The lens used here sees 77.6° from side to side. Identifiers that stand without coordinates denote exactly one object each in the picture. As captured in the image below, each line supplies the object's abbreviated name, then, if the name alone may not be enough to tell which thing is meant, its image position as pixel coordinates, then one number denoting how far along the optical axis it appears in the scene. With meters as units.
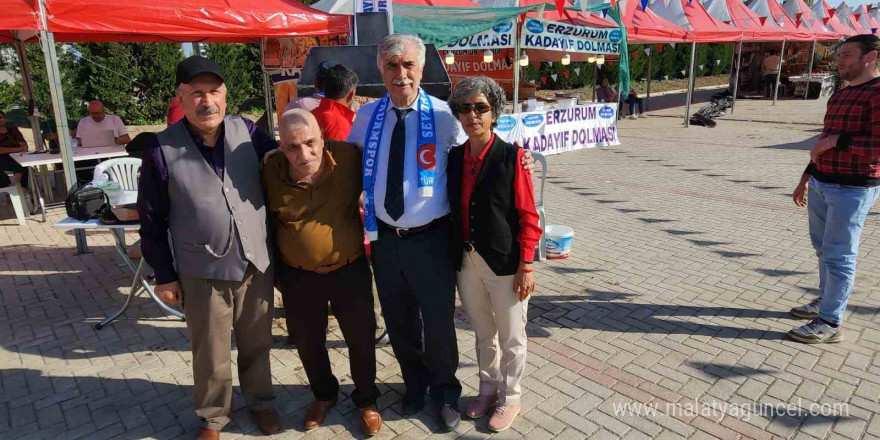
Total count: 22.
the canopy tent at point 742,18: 17.50
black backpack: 3.89
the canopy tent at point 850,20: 25.83
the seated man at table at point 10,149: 6.94
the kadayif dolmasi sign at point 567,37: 9.73
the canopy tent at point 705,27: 14.48
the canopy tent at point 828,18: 22.95
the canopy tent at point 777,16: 19.64
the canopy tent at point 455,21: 8.11
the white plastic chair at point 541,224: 3.94
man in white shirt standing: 2.47
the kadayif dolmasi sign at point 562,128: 9.98
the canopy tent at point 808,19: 21.19
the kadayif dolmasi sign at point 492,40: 9.66
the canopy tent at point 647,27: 12.92
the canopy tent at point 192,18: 5.25
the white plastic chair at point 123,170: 5.54
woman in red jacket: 2.40
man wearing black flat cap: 2.37
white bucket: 5.09
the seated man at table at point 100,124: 8.05
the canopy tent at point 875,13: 28.88
